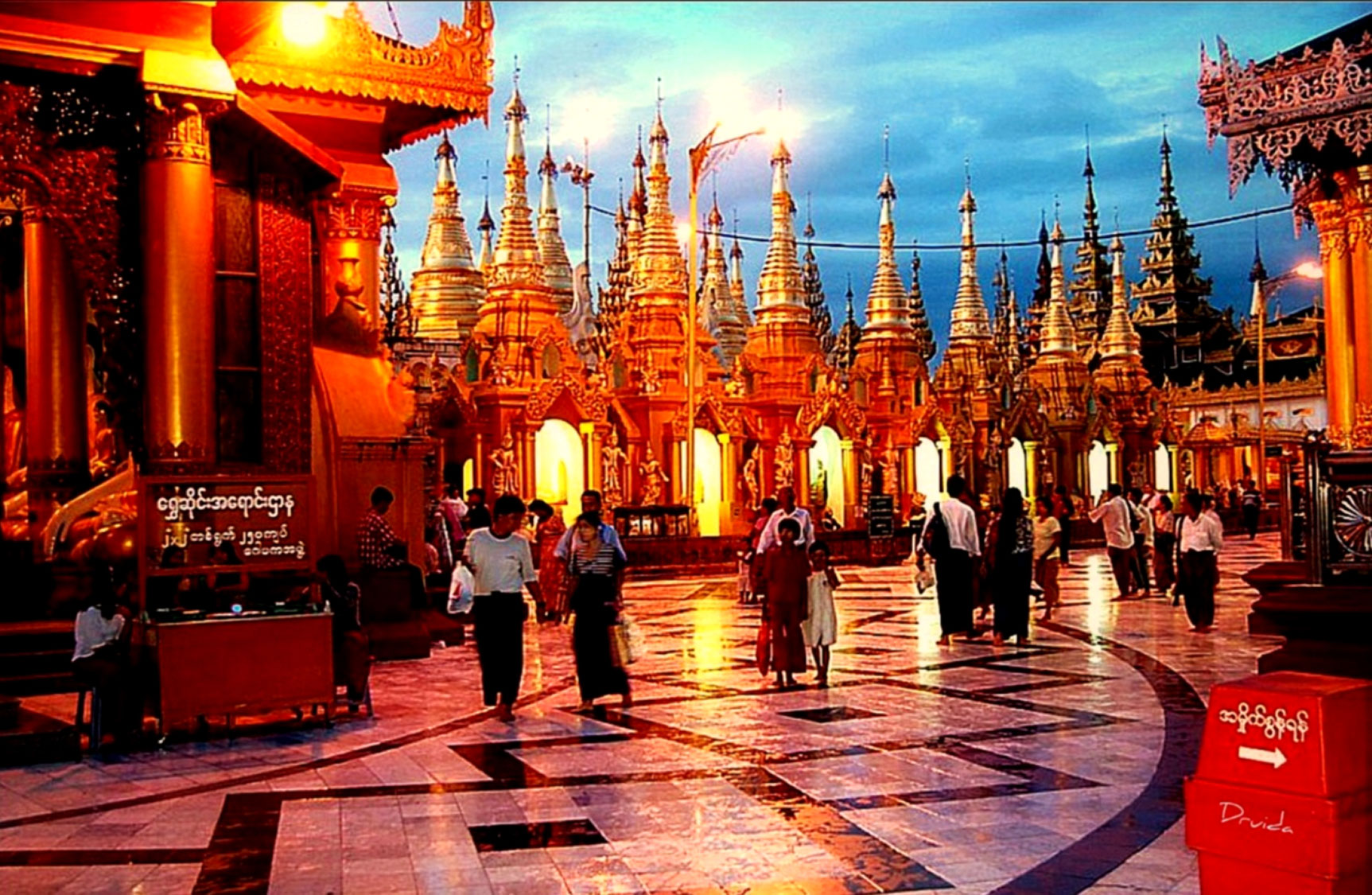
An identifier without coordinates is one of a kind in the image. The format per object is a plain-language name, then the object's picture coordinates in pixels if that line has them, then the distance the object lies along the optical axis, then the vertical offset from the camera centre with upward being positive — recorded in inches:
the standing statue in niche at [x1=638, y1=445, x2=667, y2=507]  1203.9 +0.8
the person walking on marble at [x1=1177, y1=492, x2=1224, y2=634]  590.2 -43.8
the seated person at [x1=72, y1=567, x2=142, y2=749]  351.3 -40.0
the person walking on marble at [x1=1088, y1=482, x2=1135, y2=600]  755.4 -35.4
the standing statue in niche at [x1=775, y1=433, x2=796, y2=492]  1330.0 +14.5
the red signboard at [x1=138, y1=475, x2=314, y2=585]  381.1 -6.5
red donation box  173.3 -40.8
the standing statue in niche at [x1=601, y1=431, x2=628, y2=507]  1187.3 +8.8
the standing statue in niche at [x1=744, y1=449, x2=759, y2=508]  1326.3 -5.7
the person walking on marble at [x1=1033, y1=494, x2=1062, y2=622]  648.4 -38.3
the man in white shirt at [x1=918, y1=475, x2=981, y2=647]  546.0 -34.9
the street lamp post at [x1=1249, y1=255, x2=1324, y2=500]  1193.4 +160.0
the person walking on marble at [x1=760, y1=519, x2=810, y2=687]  434.9 -36.2
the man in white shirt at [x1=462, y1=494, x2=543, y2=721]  394.0 -30.4
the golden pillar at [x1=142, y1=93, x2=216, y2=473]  462.0 +71.0
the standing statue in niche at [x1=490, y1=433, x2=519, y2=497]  1112.2 +12.6
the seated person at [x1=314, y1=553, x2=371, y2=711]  388.8 -40.5
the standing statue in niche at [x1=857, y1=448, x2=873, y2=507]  1446.9 -3.4
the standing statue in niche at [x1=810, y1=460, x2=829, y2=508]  1427.2 -9.0
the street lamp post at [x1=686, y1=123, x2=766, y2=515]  972.4 +152.9
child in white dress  439.8 -43.6
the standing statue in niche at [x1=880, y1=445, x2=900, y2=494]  1480.1 +0.7
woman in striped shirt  403.5 -35.6
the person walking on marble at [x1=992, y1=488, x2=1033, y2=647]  548.1 -41.6
